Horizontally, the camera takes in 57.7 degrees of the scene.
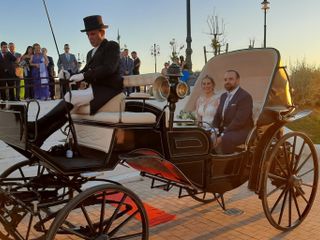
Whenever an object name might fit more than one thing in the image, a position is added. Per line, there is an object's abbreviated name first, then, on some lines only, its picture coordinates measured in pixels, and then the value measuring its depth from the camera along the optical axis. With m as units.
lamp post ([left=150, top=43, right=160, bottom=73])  32.84
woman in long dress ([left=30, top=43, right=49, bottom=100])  7.50
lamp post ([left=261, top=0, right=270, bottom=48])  14.96
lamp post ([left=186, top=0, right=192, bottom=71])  10.71
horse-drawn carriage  2.18
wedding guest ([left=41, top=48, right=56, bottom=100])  7.93
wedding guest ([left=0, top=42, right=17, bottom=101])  6.78
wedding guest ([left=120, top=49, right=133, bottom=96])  8.99
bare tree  16.31
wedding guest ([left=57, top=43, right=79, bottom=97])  6.43
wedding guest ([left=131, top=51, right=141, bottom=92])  9.51
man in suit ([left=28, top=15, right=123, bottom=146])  2.45
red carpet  3.19
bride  3.58
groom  3.11
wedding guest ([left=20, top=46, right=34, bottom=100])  7.48
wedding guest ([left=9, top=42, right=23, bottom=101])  6.90
